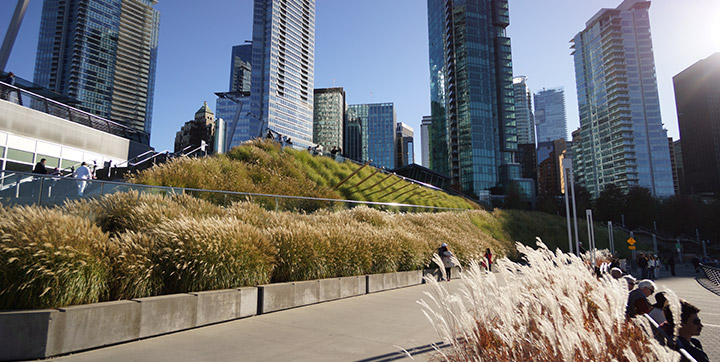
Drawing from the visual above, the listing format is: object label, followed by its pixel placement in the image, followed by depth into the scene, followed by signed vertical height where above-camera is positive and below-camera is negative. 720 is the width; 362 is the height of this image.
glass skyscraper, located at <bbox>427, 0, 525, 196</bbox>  106.50 +42.00
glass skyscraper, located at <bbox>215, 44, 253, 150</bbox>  146.75 +49.33
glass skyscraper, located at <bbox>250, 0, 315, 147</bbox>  134.00 +64.44
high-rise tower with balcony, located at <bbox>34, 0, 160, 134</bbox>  149.62 +78.42
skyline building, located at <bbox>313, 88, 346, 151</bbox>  190.75 +59.34
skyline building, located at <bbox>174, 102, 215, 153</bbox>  128.75 +38.24
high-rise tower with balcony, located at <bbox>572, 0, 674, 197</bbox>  134.50 +48.79
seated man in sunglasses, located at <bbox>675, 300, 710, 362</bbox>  3.50 -1.05
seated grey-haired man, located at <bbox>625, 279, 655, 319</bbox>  5.35 -1.12
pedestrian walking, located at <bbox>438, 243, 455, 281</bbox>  12.18 -1.05
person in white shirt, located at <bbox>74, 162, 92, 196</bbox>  12.64 +1.93
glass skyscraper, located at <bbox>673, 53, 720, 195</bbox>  150.62 +47.63
